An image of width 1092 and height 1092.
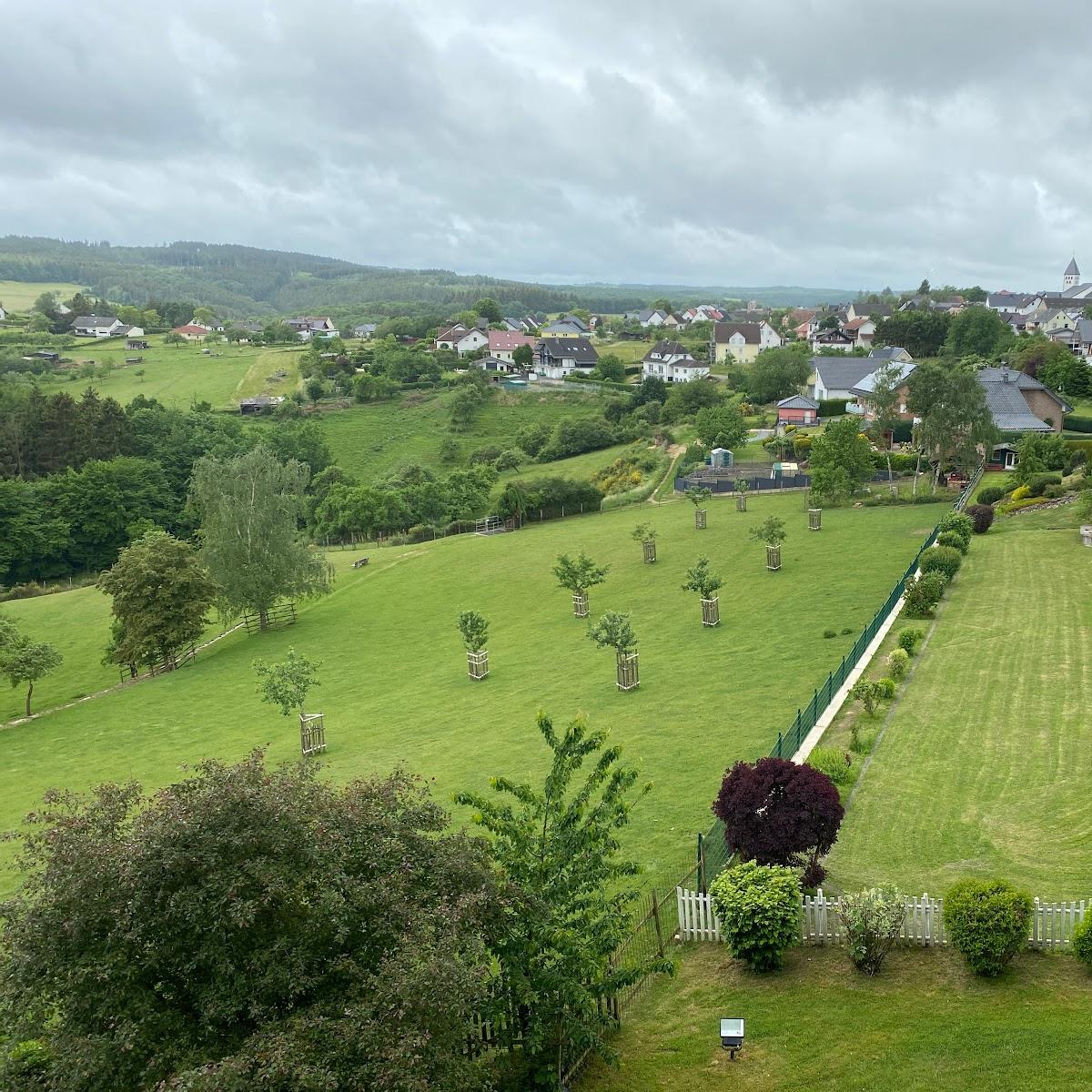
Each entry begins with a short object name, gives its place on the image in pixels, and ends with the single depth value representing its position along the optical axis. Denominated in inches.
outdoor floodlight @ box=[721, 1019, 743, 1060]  478.0
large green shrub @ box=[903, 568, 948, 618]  1318.9
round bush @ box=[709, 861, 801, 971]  575.5
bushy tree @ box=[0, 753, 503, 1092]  350.0
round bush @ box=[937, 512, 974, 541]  1671.3
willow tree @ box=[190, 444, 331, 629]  1992.1
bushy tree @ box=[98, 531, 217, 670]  1856.5
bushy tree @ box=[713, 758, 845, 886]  627.8
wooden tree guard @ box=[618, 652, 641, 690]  1240.2
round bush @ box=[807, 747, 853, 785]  816.3
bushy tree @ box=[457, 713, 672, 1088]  455.8
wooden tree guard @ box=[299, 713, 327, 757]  1209.4
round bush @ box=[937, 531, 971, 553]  1599.4
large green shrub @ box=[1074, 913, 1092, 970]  526.6
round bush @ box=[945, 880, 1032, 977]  531.8
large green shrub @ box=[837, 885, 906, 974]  556.1
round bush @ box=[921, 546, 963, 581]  1456.7
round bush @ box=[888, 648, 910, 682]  1078.4
